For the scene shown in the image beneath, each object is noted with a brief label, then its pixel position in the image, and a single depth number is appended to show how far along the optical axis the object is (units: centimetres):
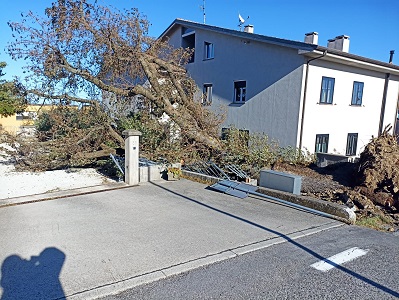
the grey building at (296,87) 1210
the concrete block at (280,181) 662
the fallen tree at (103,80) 952
